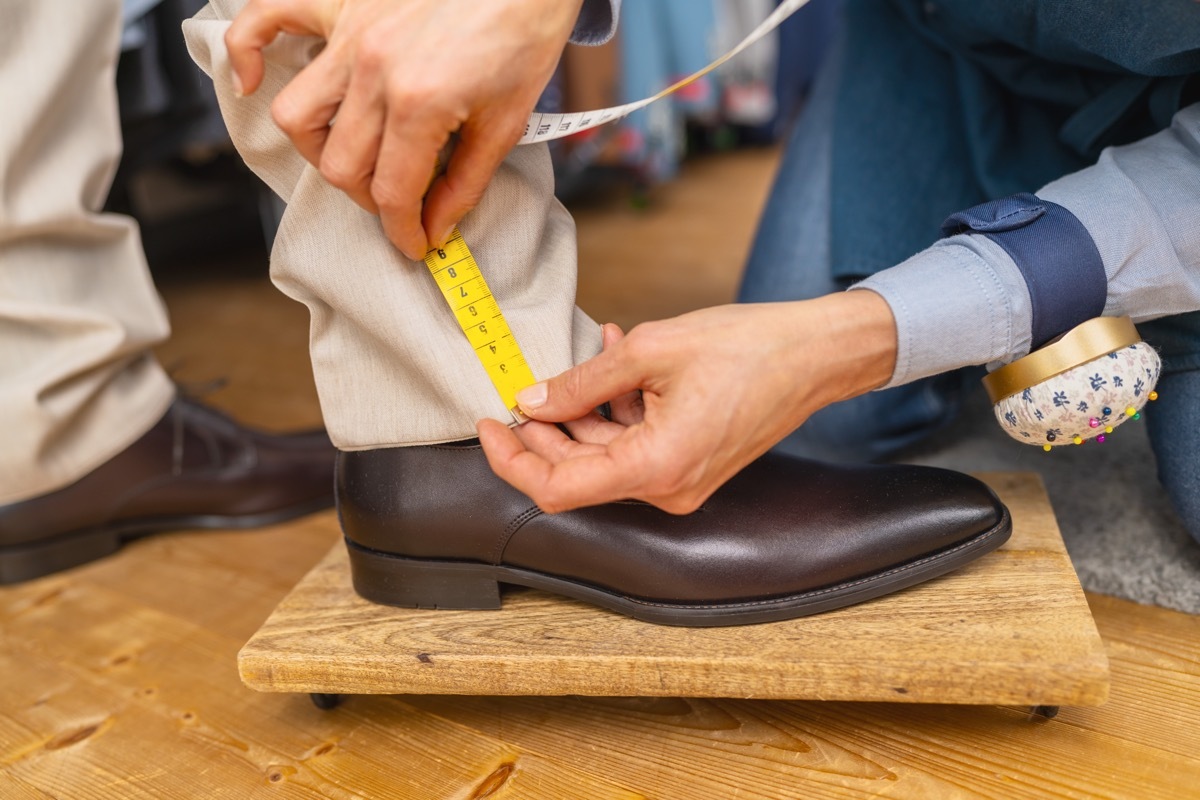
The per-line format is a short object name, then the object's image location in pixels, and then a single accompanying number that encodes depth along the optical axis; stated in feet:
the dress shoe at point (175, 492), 3.34
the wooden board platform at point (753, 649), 1.97
